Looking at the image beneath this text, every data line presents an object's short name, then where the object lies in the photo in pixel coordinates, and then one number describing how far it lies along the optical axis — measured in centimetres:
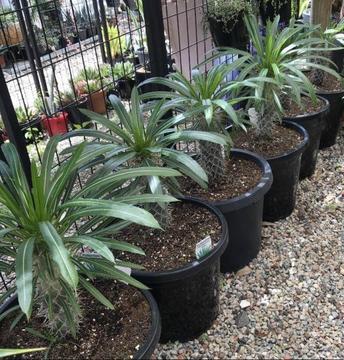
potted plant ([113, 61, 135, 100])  442
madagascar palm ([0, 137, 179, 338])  102
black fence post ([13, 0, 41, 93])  277
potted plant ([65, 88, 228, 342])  145
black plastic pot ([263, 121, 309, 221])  212
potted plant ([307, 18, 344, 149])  273
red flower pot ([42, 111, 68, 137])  386
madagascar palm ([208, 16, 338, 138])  202
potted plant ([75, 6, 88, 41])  499
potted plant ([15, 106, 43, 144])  386
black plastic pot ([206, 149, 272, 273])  178
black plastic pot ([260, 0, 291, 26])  304
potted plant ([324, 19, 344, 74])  270
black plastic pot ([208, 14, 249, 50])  273
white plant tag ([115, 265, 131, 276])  135
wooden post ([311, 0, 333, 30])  297
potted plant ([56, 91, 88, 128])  398
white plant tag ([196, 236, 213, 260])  147
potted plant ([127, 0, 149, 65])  430
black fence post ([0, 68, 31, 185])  150
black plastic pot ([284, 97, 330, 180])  243
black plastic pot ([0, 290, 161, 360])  119
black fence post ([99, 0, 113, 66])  289
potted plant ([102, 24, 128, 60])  509
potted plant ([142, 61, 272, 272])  177
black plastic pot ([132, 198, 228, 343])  144
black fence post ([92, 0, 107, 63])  277
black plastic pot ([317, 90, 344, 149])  273
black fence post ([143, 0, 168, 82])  212
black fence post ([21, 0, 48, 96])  251
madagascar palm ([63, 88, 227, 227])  145
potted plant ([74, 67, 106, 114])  425
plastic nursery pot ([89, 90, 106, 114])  432
